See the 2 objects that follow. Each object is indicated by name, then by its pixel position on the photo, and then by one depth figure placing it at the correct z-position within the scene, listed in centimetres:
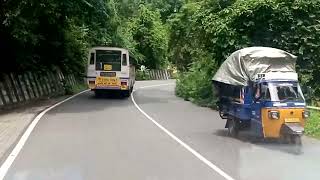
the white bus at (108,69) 1869
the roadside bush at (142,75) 4382
